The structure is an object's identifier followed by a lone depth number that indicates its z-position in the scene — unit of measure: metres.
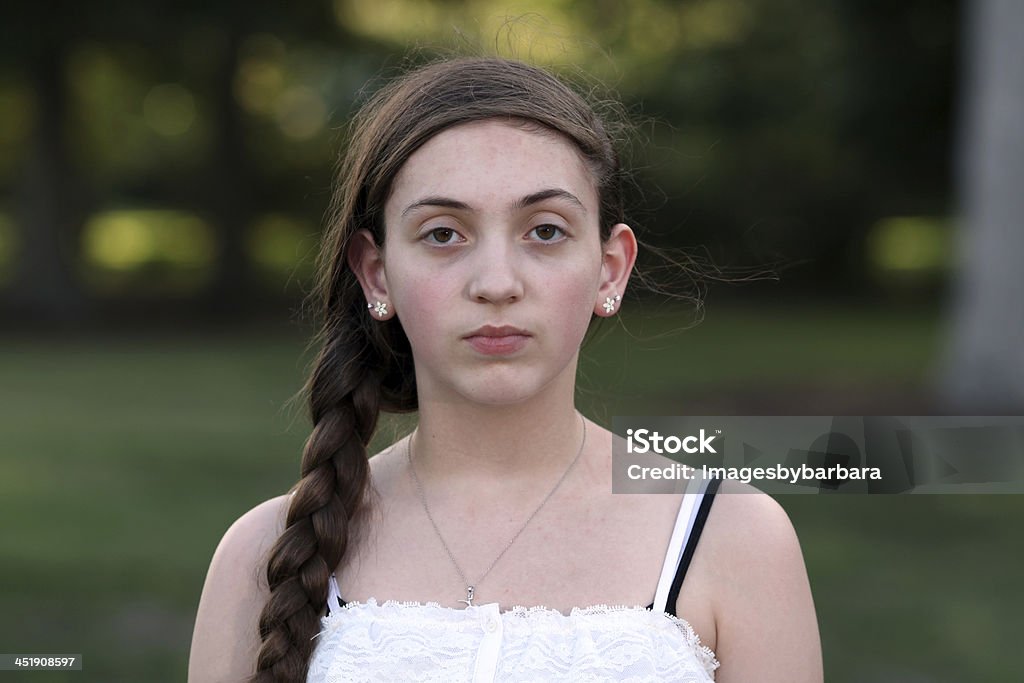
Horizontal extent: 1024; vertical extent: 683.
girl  4.43
